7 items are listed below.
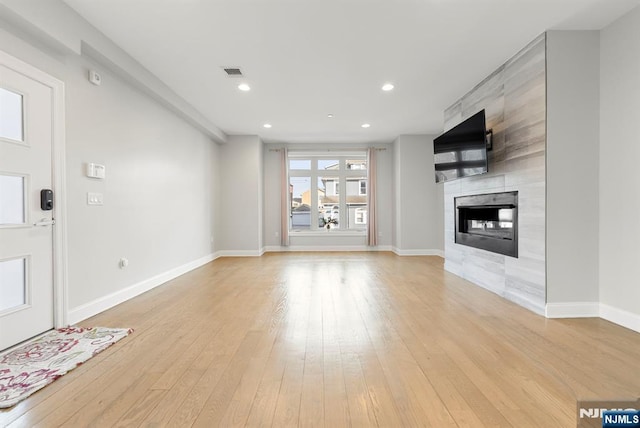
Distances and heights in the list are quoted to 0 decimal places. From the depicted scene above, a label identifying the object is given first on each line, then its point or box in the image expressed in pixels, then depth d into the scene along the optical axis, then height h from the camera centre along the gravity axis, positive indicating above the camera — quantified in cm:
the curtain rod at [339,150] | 796 +159
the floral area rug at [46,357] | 174 -97
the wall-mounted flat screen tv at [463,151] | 362 +80
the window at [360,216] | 843 -11
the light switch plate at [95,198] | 303 +14
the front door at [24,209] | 222 +3
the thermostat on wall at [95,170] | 300 +41
